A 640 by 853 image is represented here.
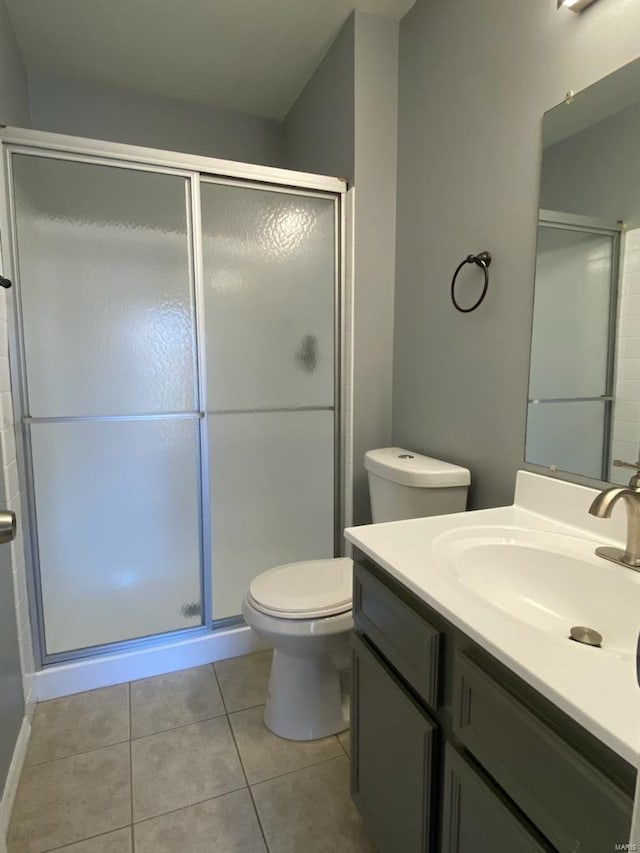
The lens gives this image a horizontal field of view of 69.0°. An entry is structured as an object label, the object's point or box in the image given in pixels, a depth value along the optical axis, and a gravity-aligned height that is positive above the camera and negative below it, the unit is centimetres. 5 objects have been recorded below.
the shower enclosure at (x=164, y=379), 168 -1
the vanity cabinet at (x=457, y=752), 57 -58
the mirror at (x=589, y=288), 102 +21
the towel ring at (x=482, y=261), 143 +35
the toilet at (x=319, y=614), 145 -74
